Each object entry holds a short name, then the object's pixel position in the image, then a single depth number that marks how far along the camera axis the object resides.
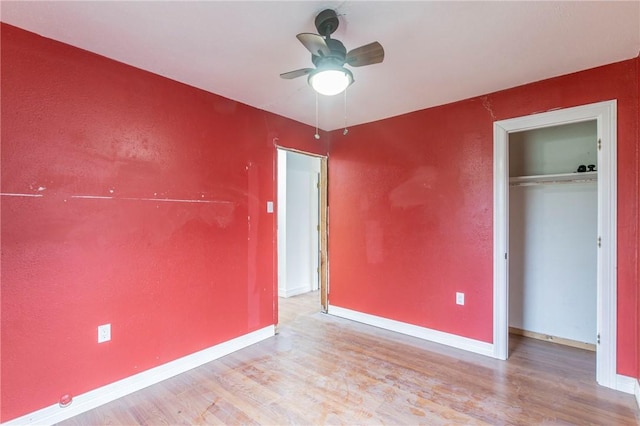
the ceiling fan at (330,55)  1.61
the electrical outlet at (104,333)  2.05
